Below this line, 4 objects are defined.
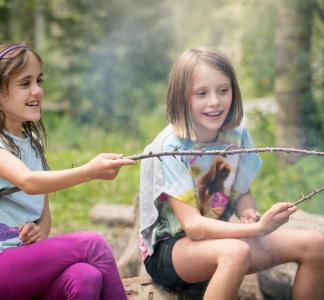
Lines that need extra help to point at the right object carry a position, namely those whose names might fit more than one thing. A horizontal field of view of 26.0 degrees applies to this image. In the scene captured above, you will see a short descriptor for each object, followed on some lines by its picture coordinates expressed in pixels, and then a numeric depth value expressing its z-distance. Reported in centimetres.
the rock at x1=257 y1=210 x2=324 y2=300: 359
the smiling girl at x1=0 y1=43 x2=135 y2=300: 249
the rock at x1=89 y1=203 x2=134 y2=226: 603
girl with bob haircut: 284
